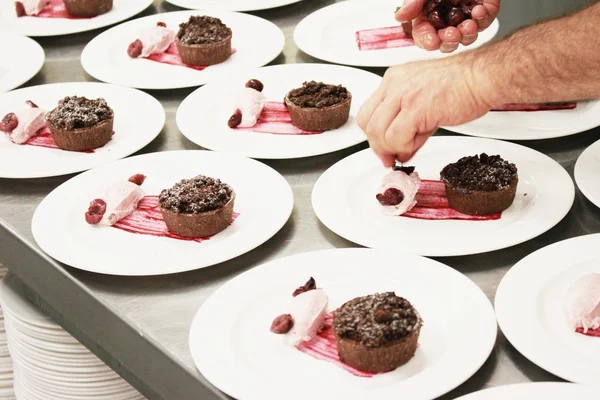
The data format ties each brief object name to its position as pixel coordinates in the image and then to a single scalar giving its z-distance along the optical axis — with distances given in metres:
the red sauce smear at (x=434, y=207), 2.05
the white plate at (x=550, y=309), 1.53
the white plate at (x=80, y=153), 2.43
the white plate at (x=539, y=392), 1.45
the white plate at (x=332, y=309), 1.54
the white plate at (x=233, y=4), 3.39
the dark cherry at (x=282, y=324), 1.66
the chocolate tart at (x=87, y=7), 3.38
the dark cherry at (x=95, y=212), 2.12
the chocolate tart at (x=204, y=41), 2.92
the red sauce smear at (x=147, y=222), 2.10
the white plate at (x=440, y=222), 1.93
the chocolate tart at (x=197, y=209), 2.02
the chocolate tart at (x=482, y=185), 2.01
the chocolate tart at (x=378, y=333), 1.56
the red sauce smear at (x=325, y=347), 1.64
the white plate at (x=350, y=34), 2.95
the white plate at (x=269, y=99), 2.41
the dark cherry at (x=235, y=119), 2.54
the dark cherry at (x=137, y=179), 2.26
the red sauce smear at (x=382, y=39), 3.06
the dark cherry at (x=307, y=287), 1.76
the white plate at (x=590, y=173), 2.04
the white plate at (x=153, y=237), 1.96
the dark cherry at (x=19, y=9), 3.45
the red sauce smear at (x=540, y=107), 2.49
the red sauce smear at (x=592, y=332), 1.62
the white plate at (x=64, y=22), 3.32
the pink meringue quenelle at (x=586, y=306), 1.62
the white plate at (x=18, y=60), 2.99
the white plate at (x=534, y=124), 2.36
